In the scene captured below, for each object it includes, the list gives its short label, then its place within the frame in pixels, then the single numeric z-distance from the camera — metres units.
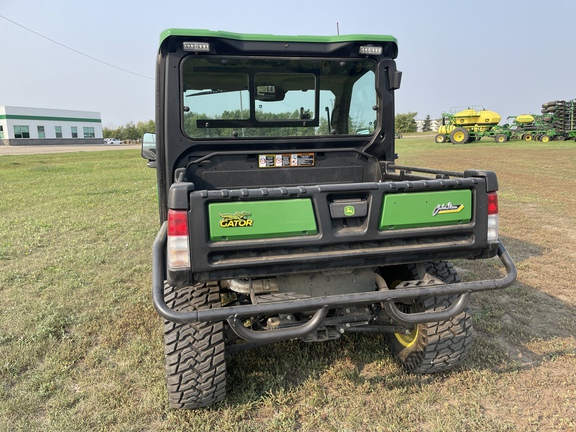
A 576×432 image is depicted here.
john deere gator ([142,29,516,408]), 2.27
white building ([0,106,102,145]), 62.22
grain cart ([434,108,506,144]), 31.83
